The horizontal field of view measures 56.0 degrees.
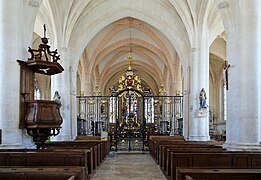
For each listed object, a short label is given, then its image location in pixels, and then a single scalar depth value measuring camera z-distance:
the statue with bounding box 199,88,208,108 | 10.87
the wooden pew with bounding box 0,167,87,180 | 3.14
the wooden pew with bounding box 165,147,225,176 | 5.56
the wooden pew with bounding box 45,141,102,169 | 7.08
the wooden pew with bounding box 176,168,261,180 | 3.23
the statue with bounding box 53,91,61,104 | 11.07
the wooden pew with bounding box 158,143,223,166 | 6.77
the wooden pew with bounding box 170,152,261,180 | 4.74
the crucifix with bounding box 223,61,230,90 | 7.42
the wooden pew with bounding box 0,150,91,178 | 4.56
